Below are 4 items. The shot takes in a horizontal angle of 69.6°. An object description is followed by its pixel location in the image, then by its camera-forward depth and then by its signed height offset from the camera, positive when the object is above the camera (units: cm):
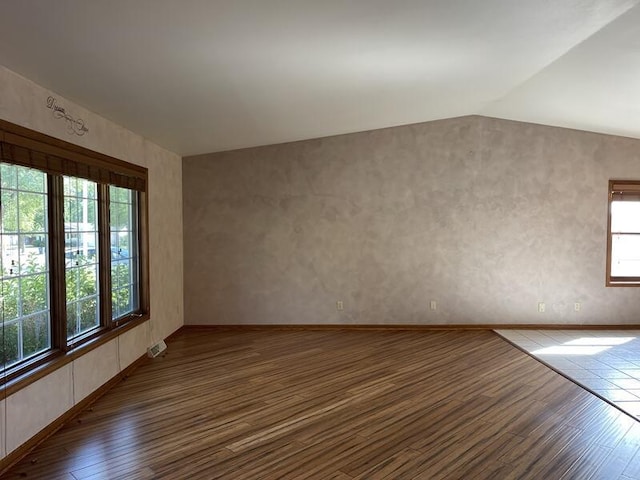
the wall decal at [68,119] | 324 +83
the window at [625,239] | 661 -16
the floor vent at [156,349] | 509 -136
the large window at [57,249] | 289 -15
